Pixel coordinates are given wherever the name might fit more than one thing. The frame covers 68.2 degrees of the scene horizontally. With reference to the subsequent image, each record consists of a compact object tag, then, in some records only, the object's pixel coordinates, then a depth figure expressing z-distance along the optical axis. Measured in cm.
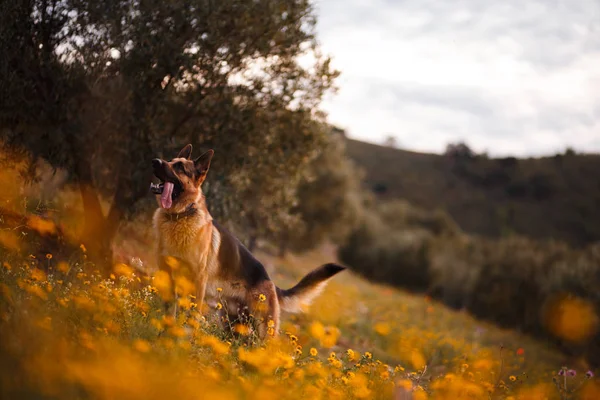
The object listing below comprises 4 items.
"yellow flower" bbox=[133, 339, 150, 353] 329
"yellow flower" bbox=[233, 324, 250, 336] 505
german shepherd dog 627
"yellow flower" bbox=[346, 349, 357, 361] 479
